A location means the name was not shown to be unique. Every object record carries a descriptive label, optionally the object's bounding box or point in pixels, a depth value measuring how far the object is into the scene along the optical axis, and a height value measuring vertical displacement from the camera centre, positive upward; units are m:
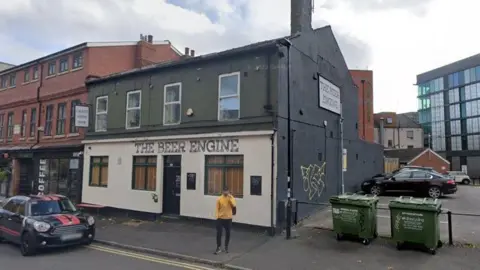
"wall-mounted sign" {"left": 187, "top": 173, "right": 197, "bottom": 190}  13.70 -0.53
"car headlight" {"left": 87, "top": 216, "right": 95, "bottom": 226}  10.74 -1.63
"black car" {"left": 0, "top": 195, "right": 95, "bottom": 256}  9.67 -1.63
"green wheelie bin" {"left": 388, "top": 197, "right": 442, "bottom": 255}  8.79 -1.28
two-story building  12.16 +1.43
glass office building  69.94 +12.36
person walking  9.55 -1.25
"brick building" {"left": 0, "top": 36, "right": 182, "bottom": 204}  19.41 +3.46
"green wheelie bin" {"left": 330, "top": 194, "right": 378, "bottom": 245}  9.87 -1.29
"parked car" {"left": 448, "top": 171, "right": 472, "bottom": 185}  41.62 -0.83
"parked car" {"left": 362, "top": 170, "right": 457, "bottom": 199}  18.77 -0.71
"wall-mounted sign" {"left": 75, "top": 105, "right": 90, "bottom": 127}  17.38 +2.38
